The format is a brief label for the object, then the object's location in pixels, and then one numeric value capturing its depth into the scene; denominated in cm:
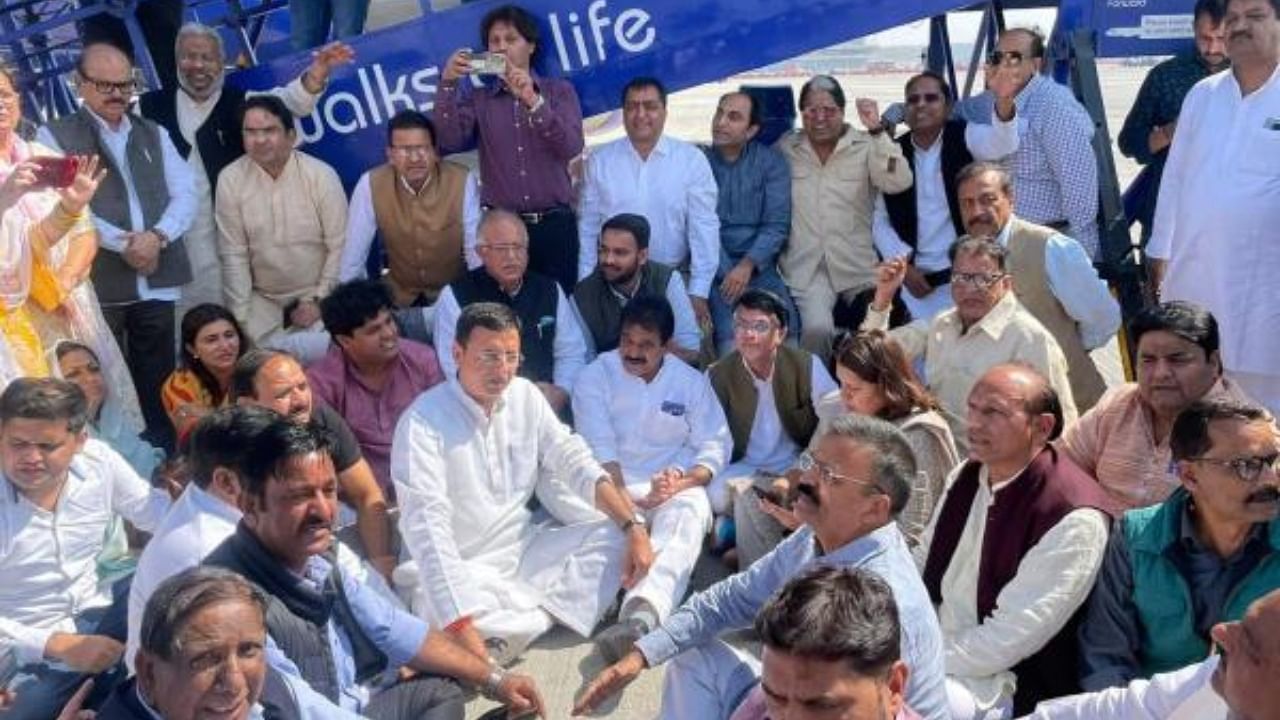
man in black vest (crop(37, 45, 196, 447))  511
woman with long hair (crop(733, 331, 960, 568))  408
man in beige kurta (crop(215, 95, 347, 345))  546
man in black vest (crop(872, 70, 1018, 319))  550
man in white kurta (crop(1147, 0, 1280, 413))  459
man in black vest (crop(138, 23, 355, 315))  551
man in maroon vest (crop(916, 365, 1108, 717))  305
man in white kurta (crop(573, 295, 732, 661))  483
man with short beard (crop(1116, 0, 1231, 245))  588
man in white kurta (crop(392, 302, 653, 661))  405
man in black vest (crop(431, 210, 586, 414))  514
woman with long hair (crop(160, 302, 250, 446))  468
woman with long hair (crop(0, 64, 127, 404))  451
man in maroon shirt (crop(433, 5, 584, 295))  546
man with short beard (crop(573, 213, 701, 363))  529
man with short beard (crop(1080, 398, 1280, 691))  285
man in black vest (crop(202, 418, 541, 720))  287
